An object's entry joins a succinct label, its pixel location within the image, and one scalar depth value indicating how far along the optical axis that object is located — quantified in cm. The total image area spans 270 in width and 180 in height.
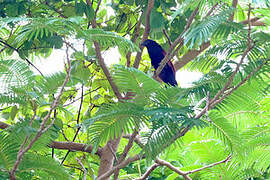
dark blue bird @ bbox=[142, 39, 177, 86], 1015
